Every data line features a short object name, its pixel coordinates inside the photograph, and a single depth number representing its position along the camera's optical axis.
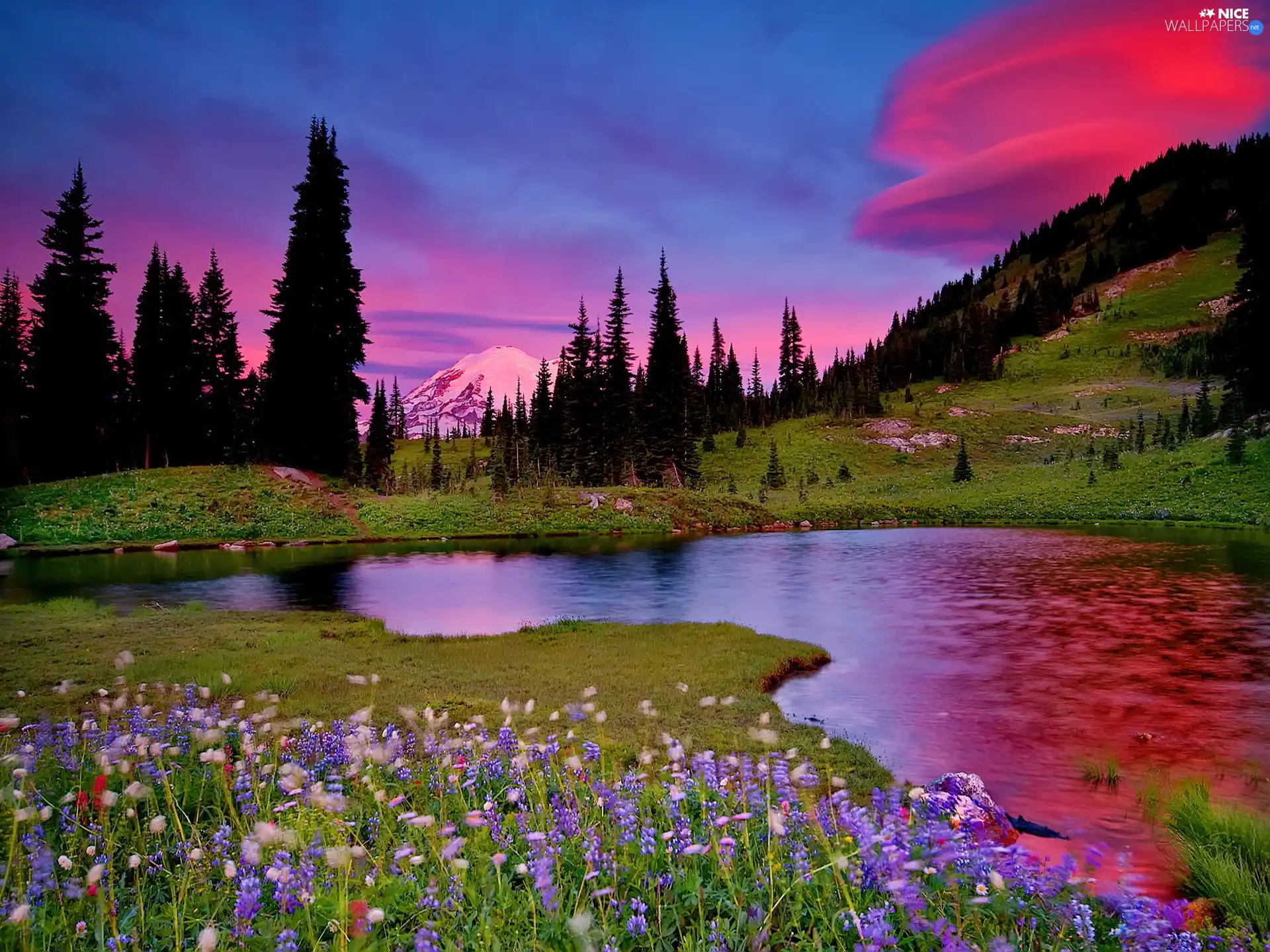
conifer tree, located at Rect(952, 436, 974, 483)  75.31
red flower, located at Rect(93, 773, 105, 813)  4.31
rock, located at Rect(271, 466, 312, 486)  52.36
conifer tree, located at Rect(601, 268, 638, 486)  71.31
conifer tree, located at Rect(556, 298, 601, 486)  75.44
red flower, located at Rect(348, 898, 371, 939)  2.91
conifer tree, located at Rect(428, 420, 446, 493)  96.31
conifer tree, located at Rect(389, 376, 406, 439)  153.12
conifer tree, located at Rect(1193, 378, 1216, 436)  66.19
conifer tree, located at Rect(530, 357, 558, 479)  91.81
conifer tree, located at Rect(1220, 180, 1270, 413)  51.59
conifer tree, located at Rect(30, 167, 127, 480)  54.03
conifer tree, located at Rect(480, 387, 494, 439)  159.12
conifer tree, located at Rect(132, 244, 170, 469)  61.34
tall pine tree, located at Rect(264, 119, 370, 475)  55.47
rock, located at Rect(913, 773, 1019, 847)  6.09
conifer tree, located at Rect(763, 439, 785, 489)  80.38
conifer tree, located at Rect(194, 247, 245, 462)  65.25
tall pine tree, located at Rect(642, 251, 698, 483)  73.44
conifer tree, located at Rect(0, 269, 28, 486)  51.62
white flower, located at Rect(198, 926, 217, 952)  2.37
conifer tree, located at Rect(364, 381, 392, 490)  94.25
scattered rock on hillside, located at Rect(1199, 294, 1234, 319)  143.00
